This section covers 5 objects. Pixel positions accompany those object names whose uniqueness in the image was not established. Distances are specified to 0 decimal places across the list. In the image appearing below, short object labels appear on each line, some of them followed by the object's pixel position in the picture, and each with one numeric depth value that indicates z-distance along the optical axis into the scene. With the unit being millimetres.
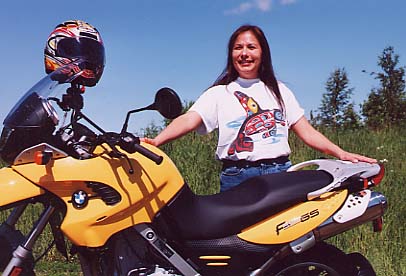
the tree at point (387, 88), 25828
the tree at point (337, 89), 21272
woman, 3305
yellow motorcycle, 2379
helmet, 2531
